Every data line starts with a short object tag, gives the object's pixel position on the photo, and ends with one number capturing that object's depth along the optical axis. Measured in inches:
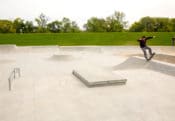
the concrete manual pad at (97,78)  174.6
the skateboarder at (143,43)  288.0
